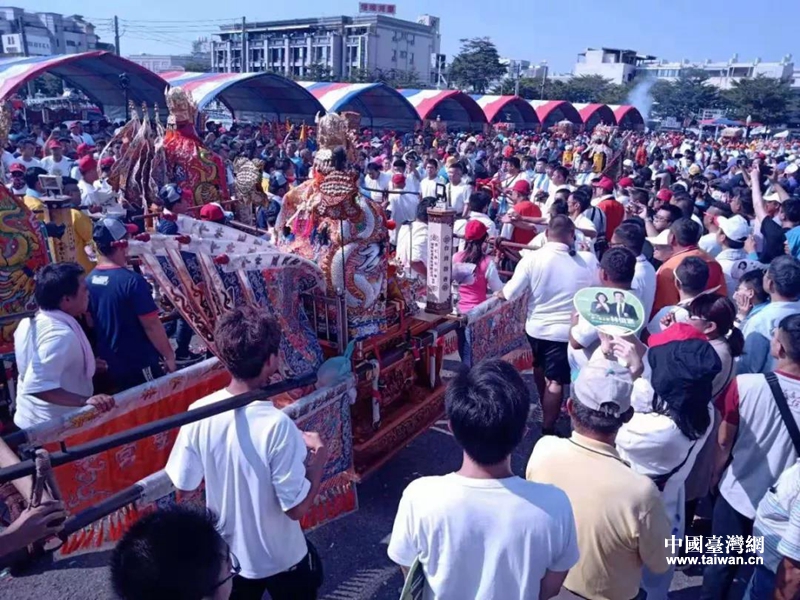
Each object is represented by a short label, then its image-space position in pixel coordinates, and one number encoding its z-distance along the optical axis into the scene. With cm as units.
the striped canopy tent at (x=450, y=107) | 2678
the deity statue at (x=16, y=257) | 401
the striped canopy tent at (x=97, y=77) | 1706
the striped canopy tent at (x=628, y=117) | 3838
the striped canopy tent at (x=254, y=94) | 2198
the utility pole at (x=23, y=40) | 3832
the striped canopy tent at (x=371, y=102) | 2406
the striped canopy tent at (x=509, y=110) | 3081
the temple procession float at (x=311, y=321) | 293
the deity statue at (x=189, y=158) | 602
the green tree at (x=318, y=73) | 5606
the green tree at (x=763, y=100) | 4903
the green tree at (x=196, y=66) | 6863
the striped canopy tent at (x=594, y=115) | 3616
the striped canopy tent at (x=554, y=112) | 3375
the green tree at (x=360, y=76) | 5347
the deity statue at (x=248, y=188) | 520
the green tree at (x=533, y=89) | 5375
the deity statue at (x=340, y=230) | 358
